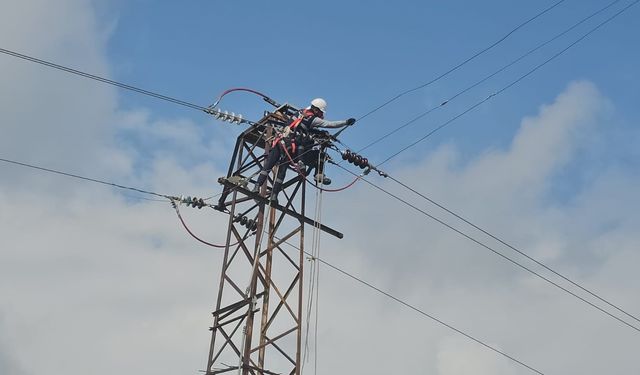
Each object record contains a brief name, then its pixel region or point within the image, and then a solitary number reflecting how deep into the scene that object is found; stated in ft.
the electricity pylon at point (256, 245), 65.41
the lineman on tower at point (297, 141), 71.37
